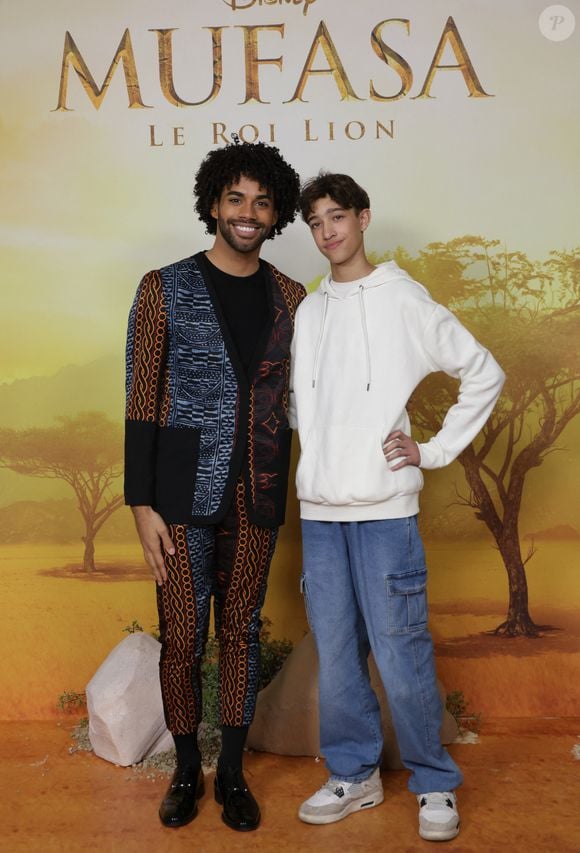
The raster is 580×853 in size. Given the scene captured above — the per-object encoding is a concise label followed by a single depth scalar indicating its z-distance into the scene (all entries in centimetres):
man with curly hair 255
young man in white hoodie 249
